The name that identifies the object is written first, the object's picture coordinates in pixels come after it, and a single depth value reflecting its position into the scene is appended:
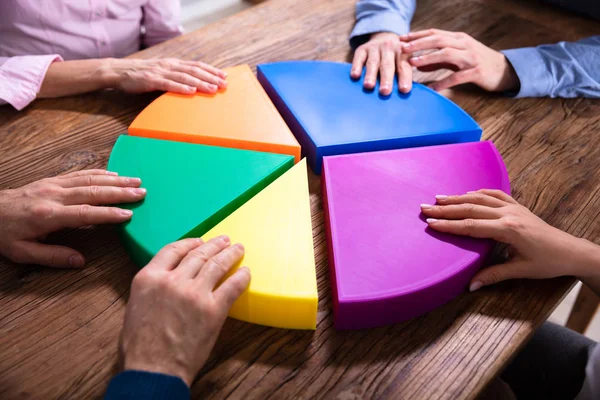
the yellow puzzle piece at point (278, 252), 0.81
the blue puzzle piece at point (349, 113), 1.12
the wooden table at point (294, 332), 0.75
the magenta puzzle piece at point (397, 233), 0.82
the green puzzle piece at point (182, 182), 0.90
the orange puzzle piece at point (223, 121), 1.11
